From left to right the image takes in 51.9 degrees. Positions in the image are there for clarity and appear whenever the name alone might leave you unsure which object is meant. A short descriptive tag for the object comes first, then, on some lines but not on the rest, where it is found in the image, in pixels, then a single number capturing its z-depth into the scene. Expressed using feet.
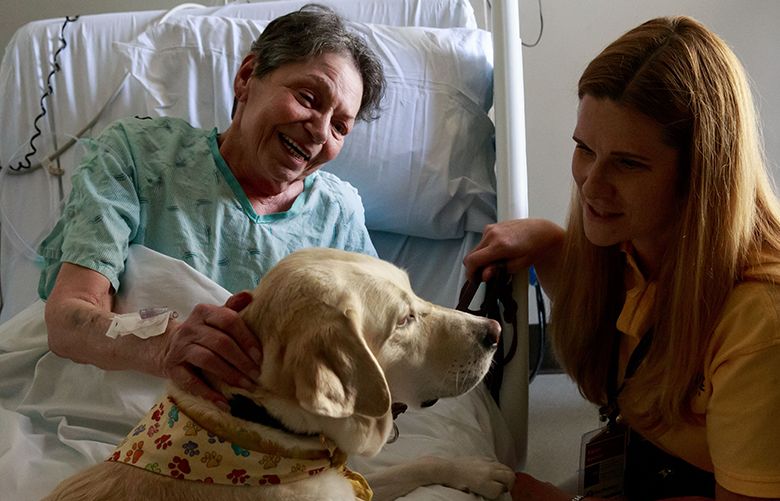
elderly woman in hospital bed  4.73
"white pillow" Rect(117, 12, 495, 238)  6.88
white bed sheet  4.18
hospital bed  6.81
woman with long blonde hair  3.74
